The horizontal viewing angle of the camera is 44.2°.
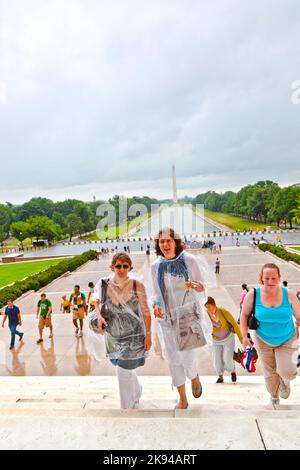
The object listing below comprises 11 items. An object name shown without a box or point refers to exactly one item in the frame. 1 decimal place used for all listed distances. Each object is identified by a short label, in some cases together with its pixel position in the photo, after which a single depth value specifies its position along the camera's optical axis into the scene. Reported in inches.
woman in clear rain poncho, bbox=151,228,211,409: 143.6
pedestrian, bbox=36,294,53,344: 400.8
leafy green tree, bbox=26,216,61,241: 2449.6
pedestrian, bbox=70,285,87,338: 407.2
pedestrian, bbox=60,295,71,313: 490.5
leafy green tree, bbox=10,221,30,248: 2450.3
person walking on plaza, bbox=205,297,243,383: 214.8
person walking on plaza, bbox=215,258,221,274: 958.0
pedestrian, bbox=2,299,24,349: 385.7
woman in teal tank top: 146.3
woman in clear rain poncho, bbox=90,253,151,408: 143.7
